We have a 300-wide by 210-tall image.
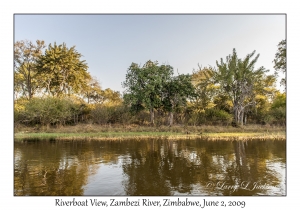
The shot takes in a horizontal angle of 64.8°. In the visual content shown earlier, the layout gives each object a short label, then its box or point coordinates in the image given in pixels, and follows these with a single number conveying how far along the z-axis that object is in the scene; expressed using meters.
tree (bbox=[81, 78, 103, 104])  42.81
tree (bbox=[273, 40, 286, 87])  26.52
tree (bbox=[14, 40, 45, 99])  38.04
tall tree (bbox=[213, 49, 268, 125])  32.28
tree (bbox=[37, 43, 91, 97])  36.84
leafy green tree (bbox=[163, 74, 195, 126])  30.34
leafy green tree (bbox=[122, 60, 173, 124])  29.27
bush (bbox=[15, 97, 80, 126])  28.88
